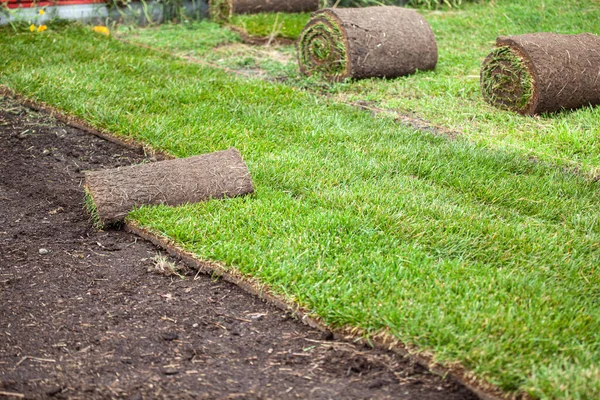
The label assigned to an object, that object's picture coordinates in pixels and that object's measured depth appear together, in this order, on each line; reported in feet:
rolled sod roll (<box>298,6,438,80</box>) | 23.71
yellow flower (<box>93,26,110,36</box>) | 29.29
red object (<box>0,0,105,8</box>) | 29.07
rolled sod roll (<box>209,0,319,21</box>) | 32.53
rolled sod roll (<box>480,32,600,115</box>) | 20.33
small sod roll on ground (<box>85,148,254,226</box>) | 13.74
